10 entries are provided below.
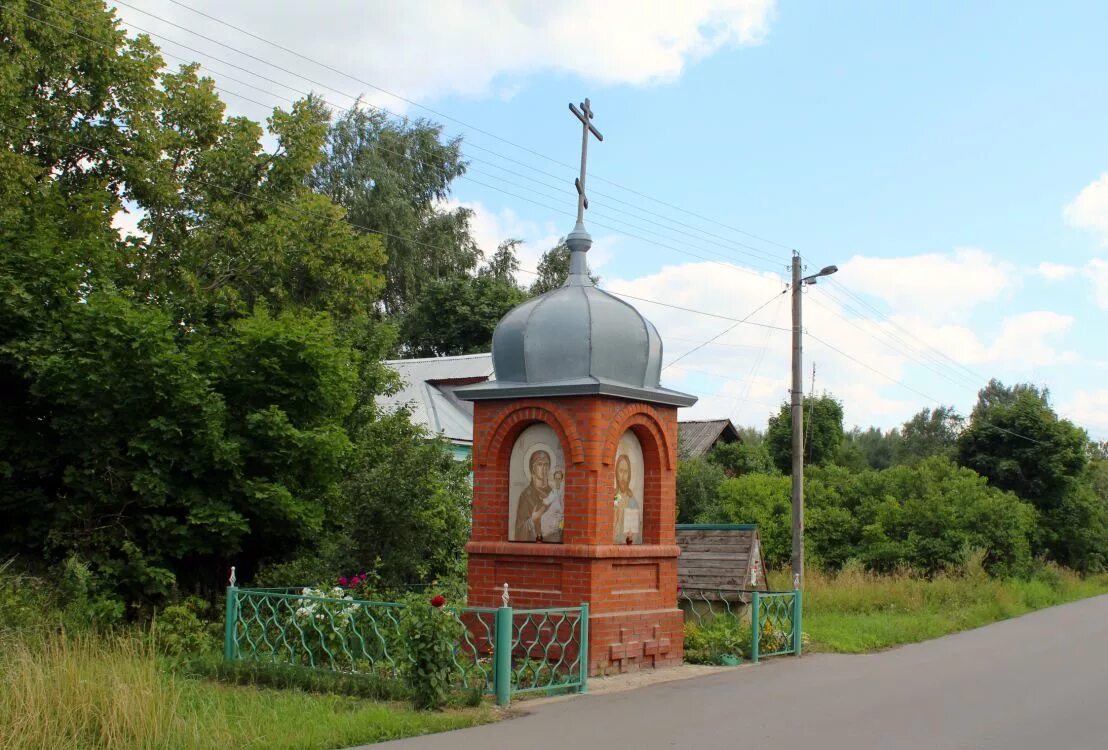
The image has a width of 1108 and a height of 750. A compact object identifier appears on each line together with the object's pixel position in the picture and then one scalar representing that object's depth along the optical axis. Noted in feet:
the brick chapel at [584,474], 37.01
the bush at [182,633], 38.93
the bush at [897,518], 86.99
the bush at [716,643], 42.16
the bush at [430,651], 29.40
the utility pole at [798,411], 66.74
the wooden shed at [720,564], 48.70
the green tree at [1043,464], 111.75
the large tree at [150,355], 42.78
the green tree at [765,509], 92.22
